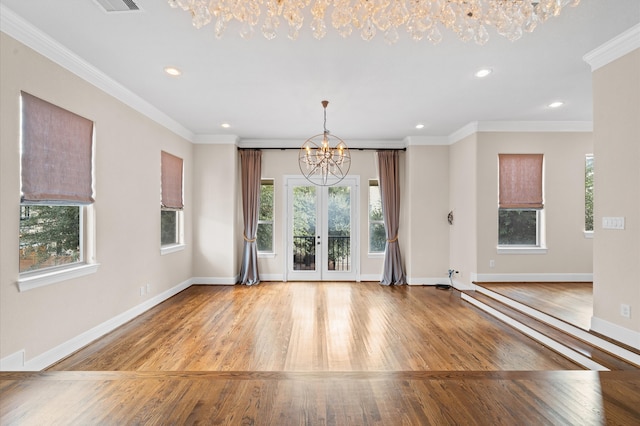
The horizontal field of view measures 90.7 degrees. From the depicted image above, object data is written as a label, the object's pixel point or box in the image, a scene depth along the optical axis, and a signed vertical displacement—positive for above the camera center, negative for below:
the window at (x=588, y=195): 5.32 +0.26
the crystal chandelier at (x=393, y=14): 1.63 +1.05
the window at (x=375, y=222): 6.54 -0.23
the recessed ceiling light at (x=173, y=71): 3.31 +1.50
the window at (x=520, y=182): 5.36 +0.49
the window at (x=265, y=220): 6.53 -0.17
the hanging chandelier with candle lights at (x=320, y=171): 6.25 +0.85
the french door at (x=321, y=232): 6.52 -0.42
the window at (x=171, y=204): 5.07 +0.13
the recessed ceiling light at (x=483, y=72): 3.35 +1.49
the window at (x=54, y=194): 2.66 +0.17
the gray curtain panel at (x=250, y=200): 6.30 +0.24
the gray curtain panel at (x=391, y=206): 6.31 +0.11
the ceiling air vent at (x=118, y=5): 2.27 +1.52
